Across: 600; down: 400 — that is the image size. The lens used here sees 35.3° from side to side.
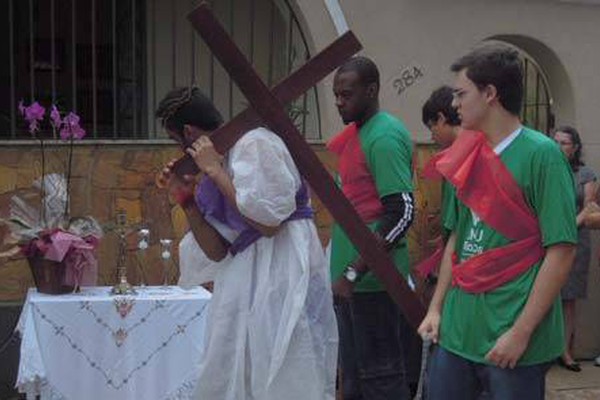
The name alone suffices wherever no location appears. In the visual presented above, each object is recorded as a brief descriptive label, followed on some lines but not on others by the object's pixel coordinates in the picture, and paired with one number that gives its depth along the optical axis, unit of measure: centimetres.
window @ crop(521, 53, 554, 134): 726
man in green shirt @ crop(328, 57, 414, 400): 367
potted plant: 450
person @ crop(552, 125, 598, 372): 654
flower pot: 450
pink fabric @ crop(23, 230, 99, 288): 447
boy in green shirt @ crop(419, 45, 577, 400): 257
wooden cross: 295
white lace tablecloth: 438
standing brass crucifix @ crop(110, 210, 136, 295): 466
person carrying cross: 297
